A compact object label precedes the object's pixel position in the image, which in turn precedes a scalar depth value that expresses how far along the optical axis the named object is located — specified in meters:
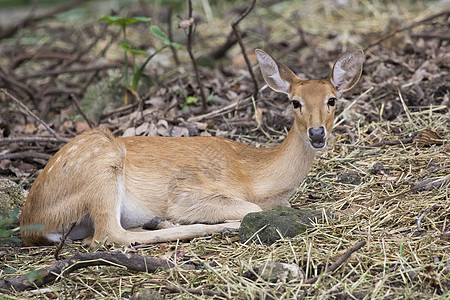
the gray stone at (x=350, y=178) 10.98
